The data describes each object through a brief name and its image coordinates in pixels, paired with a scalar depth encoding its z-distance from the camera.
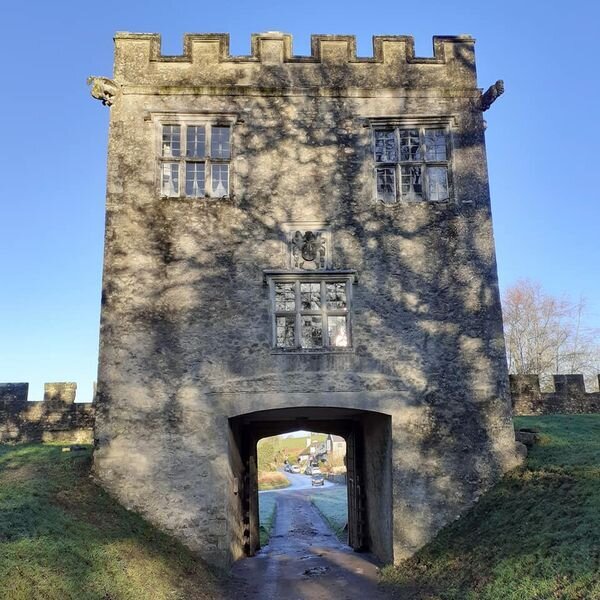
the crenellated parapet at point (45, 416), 17.74
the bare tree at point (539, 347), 39.47
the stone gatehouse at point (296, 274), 12.29
